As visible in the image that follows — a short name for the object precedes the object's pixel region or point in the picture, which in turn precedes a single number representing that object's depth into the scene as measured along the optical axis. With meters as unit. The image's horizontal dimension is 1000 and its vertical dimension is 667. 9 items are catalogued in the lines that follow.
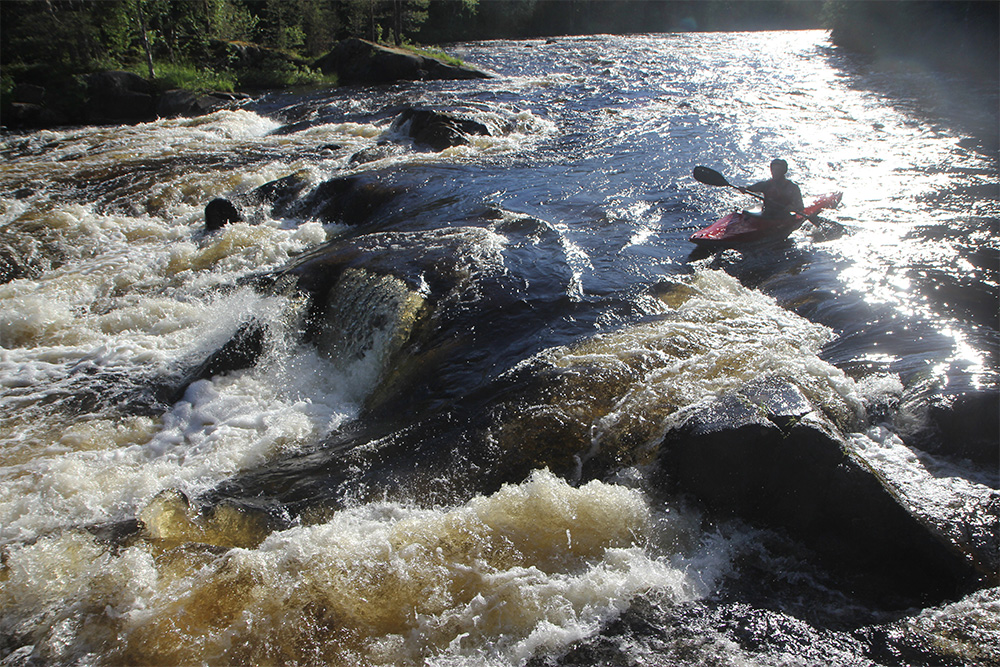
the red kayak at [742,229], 7.62
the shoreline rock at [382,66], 21.39
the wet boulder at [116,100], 15.97
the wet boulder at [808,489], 3.18
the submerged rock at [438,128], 12.50
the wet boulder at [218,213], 8.80
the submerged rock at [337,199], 8.98
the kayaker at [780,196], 8.02
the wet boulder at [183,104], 16.20
